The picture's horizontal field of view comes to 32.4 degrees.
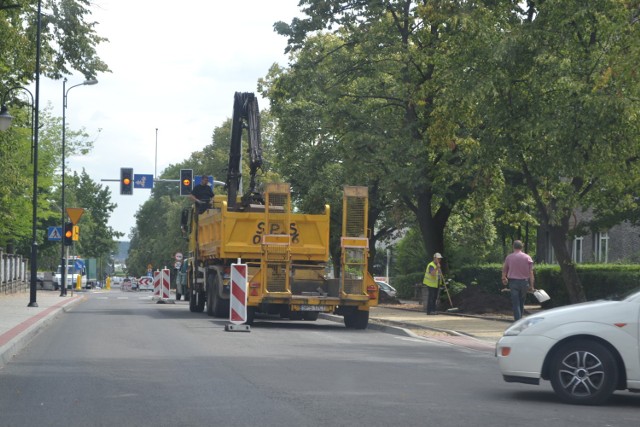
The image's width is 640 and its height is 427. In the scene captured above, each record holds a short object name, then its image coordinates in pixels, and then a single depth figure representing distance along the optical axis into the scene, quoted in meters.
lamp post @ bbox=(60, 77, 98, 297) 51.50
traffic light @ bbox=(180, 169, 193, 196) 40.98
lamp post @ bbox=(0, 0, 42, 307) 28.16
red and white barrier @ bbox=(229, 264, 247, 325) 22.09
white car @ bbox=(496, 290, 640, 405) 10.90
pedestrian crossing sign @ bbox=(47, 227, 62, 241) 48.47
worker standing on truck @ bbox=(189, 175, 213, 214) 30.66
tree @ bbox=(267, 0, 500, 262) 31.67
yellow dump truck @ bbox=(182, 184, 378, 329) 23.89
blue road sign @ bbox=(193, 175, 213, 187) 32.12
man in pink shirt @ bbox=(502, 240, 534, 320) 22.14
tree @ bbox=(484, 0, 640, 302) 22.12
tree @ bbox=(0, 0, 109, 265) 26.51
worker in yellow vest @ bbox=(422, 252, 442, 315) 29.97
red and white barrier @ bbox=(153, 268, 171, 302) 43.56
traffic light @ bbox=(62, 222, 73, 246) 46.41
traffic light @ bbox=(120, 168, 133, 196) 42.44
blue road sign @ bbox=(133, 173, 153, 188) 45.88
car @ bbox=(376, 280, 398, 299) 56.71
